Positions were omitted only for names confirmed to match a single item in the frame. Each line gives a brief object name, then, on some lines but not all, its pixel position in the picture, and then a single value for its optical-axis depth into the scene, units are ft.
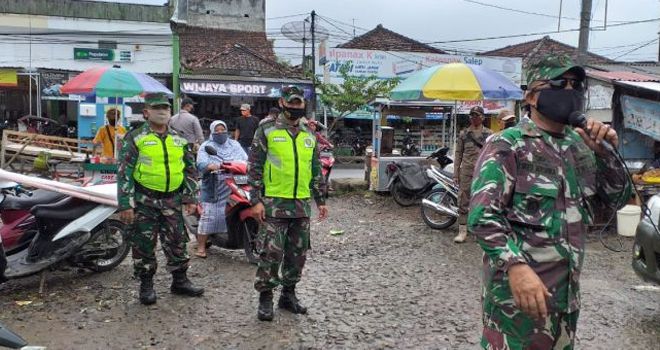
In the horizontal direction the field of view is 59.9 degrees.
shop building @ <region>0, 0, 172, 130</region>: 67.56
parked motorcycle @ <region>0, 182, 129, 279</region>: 15.11
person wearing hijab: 18.90
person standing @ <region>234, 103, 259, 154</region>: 36.40
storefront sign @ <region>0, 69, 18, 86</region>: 65.72
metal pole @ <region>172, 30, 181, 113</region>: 71.61
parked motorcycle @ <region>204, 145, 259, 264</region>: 18.01
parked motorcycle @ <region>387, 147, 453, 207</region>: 31.03
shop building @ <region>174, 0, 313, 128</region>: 71.10
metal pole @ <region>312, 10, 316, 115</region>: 75.15
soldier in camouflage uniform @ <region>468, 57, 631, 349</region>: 7.04
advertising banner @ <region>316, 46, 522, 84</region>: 76.69
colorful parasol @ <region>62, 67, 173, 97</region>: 27.81
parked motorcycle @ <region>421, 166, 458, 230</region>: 25.36
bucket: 24.89
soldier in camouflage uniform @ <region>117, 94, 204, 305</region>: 14.33
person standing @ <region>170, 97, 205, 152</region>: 29.45
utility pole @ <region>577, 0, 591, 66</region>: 32.45
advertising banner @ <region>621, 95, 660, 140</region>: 26.48
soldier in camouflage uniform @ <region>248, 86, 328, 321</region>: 13.70
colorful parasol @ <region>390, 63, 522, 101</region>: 26.61
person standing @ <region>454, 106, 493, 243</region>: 23.49
